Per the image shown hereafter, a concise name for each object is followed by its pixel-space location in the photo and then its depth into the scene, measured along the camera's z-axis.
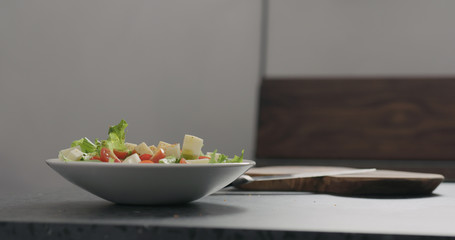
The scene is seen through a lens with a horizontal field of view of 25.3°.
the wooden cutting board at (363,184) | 1.37
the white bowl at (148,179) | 1.10
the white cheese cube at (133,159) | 1.15
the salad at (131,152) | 1.17
